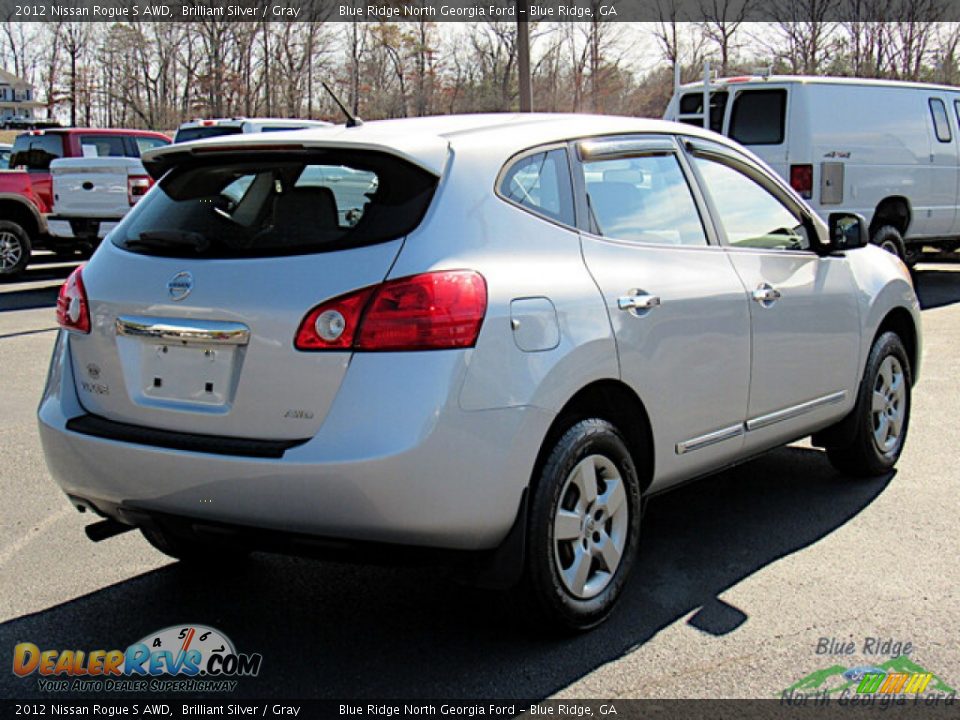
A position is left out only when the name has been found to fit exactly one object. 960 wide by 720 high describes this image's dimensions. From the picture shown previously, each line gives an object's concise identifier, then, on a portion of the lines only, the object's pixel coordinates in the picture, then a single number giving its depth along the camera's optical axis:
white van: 12.58
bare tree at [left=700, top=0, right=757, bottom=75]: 36.44
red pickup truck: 15.78
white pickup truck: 15.55
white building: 66.86
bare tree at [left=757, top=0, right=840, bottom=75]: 35.88
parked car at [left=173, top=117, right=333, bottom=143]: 16.45
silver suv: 3.33
